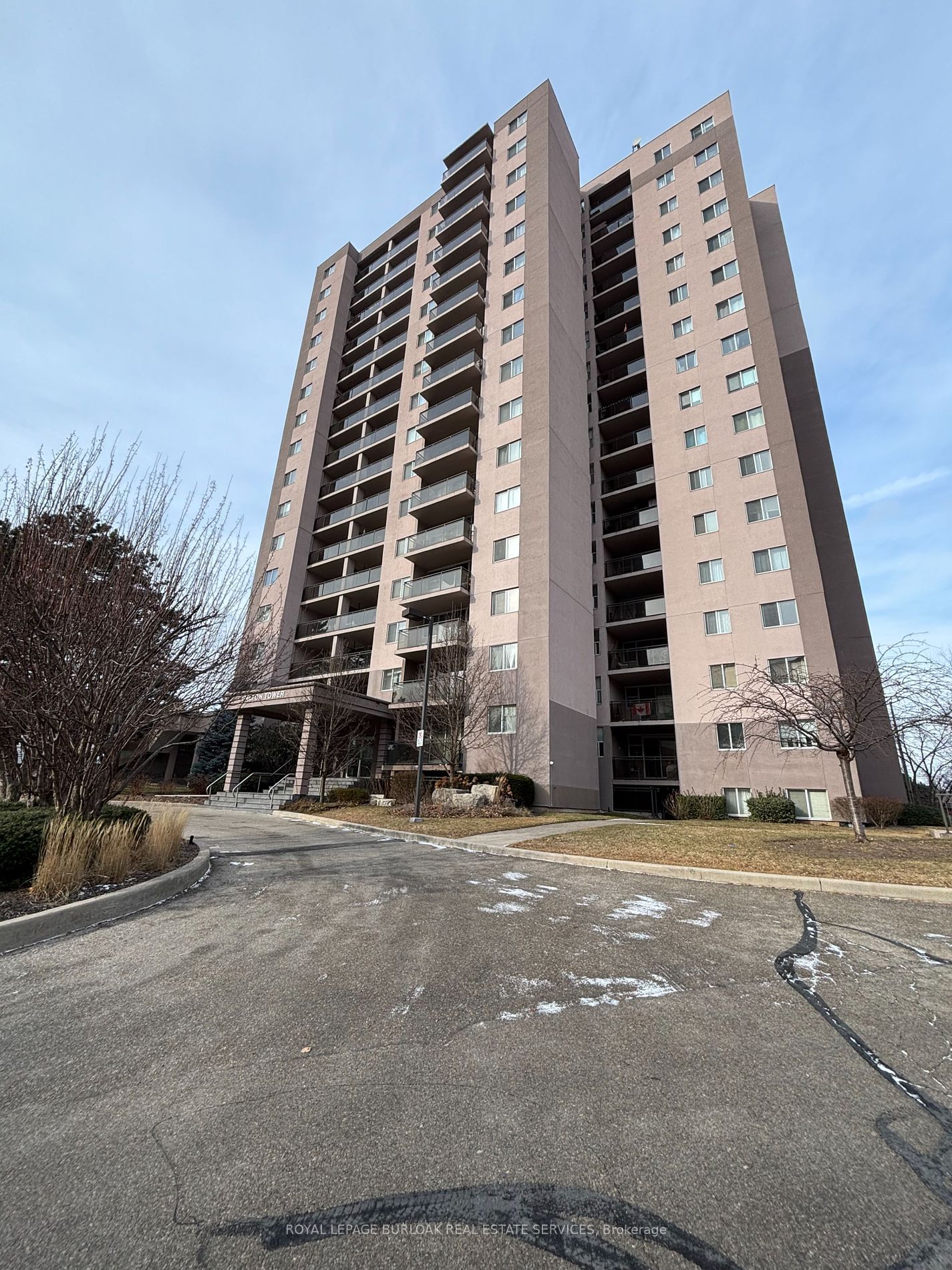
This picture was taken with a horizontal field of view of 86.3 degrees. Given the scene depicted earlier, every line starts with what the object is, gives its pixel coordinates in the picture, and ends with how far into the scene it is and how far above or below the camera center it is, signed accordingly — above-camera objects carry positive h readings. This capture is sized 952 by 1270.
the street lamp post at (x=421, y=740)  16.70 +1.61
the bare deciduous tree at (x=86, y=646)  8.21 +2.13
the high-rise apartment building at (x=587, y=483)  24.94 +18.48
